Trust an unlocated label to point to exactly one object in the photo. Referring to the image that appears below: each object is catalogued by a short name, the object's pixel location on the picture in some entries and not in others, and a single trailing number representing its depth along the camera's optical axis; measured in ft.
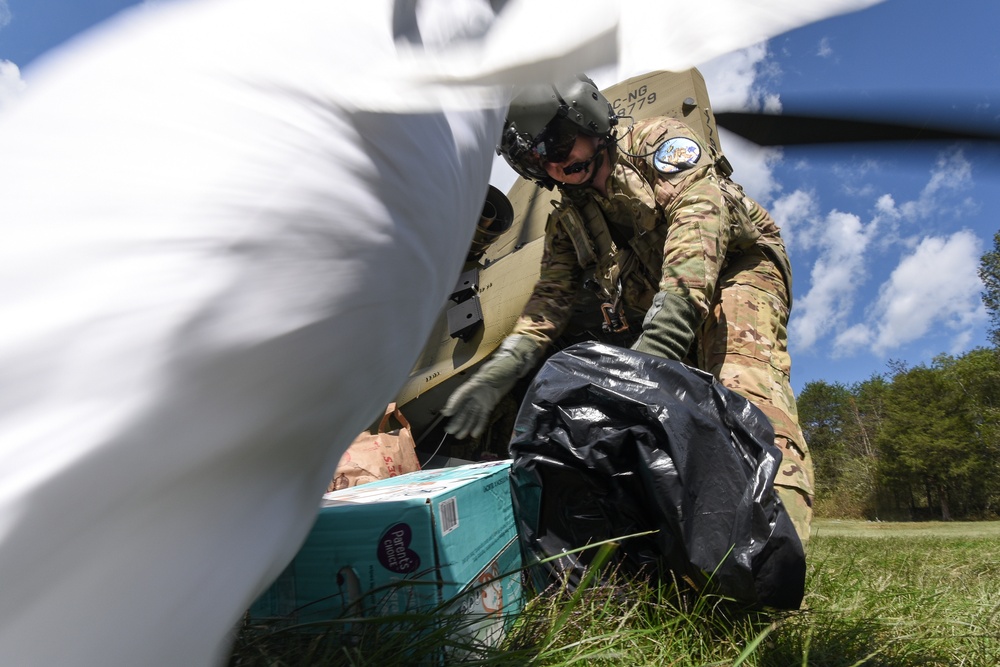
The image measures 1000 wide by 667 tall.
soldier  5.02
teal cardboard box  3.03
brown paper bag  6.70
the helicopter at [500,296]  9.49
